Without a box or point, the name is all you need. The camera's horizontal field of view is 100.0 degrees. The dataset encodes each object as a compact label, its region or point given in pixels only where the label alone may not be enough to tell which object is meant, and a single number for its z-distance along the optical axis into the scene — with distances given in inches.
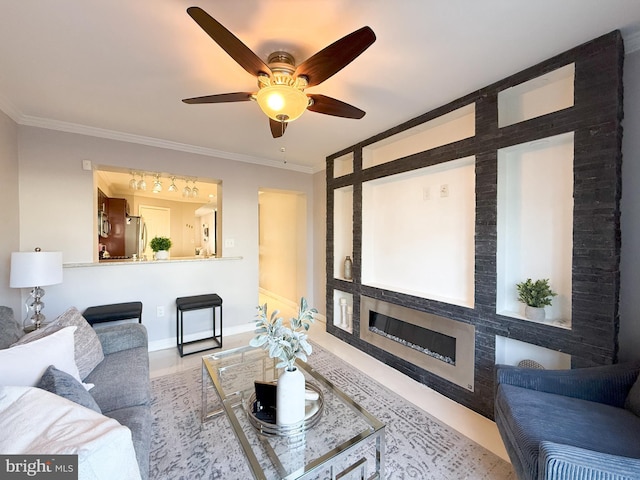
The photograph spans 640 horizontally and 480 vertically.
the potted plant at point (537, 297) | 71.8
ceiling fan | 46.2
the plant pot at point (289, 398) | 52.7
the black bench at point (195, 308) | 122.6
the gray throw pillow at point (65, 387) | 44.4
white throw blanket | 30.5
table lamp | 81.2
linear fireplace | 87.5
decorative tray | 51.9
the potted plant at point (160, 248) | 139.9
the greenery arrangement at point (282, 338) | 53.4
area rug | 60.2
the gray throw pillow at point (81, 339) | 62.6
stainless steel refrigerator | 204.4
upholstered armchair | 38.6
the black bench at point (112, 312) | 103.8
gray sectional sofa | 50.2
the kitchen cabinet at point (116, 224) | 195.5
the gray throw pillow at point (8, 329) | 61.0
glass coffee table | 44.7
